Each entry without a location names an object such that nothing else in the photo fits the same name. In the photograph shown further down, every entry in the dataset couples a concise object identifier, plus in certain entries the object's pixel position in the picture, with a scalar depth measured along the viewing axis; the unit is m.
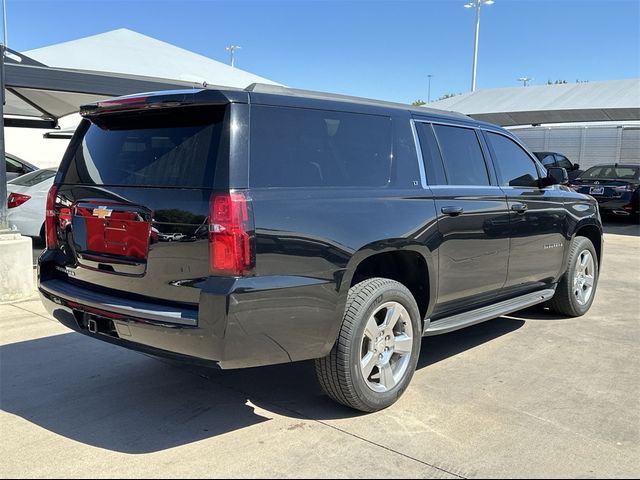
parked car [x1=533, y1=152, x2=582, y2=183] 20.80
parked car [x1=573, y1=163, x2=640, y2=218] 14.83
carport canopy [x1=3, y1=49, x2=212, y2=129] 8.99
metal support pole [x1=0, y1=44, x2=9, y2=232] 6.71
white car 8.81
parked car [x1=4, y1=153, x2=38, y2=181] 11.88
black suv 3.06
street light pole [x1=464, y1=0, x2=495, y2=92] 33.28
